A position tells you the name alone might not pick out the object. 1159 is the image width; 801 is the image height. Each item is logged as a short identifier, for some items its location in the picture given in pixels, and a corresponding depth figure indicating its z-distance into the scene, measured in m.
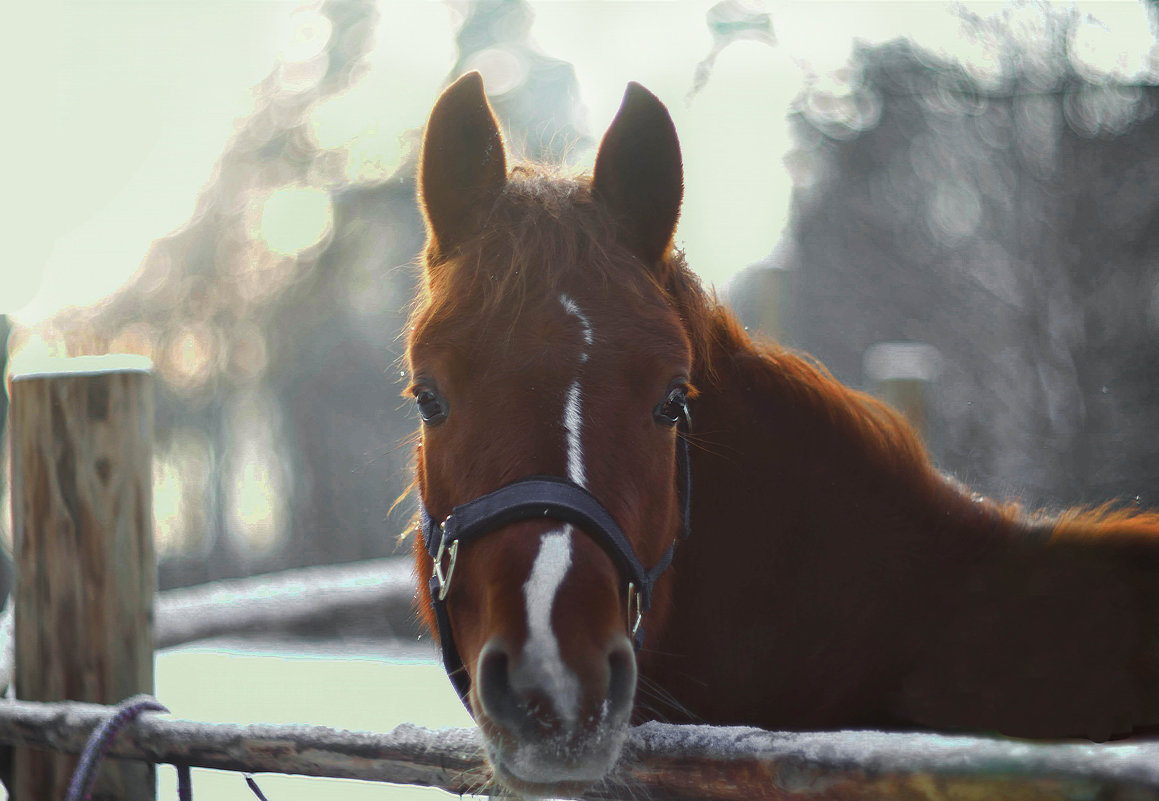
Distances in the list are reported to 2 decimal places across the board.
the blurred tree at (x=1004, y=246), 8.24
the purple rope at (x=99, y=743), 3.46
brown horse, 3.29
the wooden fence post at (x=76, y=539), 3.61
